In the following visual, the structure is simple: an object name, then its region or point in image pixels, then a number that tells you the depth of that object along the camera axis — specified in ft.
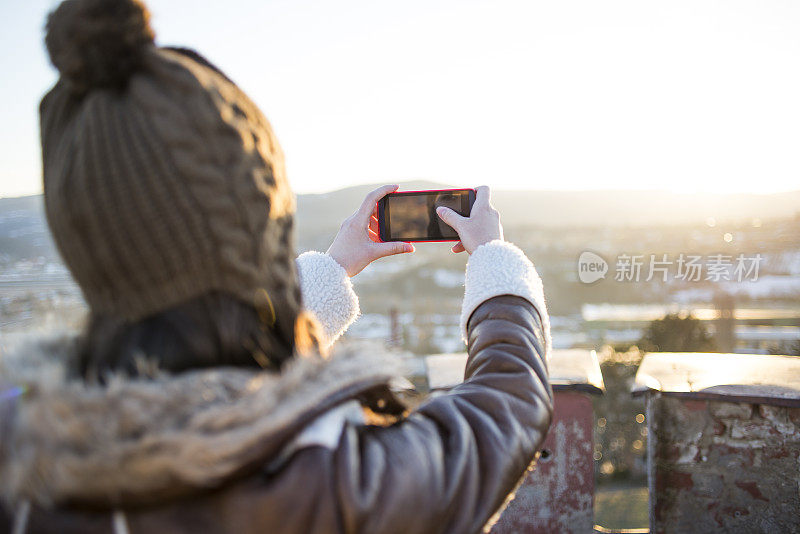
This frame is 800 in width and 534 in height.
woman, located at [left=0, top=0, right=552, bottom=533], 1.99
